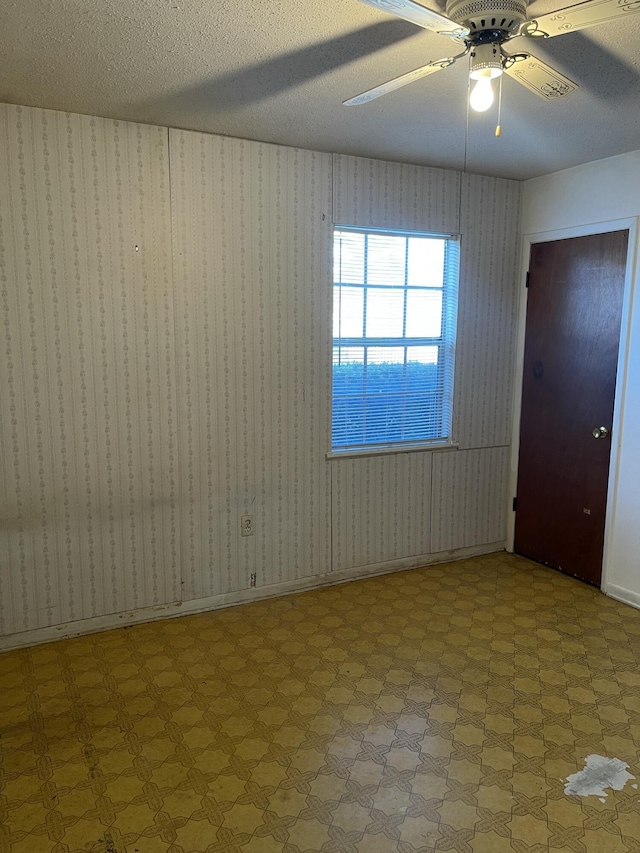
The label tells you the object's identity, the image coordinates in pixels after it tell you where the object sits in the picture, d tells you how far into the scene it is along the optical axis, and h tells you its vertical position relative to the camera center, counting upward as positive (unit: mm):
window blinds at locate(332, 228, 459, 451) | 3648 +72
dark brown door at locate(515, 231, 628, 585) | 3596 -288
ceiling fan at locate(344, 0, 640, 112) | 1486 +831
